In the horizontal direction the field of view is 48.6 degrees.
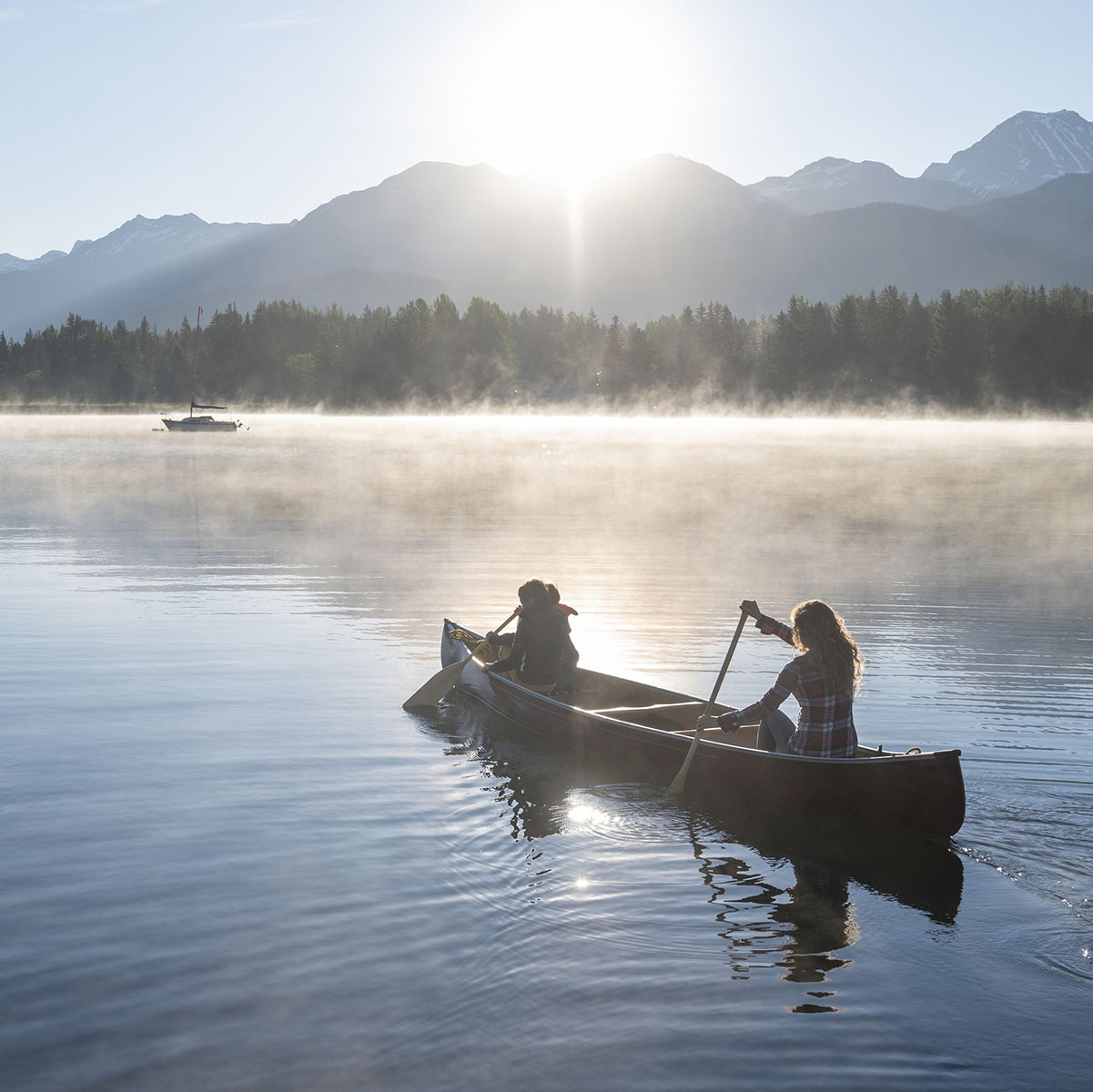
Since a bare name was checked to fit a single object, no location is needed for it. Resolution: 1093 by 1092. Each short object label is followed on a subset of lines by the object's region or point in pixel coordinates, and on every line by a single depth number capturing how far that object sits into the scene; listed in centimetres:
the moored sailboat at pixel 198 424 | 13088
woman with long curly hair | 1071
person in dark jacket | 1502
